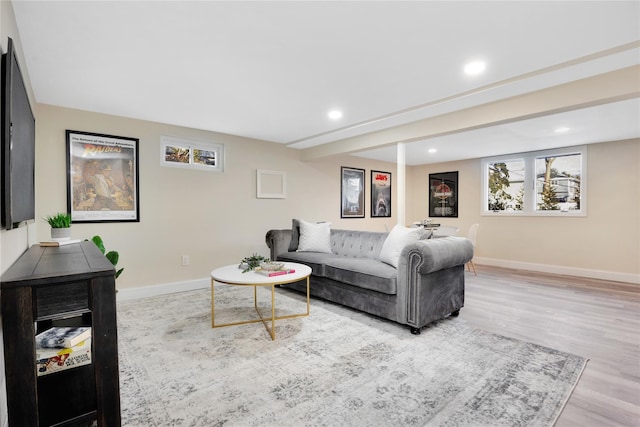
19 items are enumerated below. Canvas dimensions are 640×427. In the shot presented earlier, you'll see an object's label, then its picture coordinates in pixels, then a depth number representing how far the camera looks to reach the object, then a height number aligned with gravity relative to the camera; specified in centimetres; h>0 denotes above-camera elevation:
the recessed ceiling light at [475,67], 242 +115
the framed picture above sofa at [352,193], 642 +38
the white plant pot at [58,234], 258 -18
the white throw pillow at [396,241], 315 -33
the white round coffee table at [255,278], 267 -61
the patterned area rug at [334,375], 166 -109
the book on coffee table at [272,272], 285 -58
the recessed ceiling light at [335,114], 366 +116
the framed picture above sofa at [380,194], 699 +37
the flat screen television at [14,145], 140 +34
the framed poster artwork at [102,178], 349 +40
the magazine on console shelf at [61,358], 138 -68
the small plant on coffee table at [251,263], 305 -52
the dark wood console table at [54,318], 124 -54
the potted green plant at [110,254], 295 -41
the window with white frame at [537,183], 539 +50
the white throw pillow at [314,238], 436 -39
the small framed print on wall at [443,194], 705 +37
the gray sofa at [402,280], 272 -69
